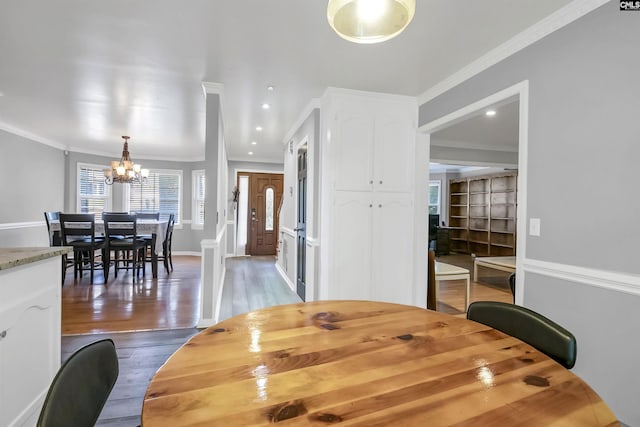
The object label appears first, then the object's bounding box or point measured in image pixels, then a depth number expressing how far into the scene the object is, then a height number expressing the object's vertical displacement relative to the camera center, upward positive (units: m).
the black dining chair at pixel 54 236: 4.51 -0.47
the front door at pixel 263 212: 7.32 -0.07
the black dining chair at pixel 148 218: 5.12 -0.20
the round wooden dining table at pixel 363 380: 0.63 -0.44
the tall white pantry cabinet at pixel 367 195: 3.08 +0.17
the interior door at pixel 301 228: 3.94 -0.25
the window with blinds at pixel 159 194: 7.16 +0.32
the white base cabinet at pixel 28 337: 1.30 -0.65
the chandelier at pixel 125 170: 4.87 +0.62
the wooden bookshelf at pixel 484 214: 7.27 -0.04
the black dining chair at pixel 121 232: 4.53 -0.39
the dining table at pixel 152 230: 4.82 -0.39
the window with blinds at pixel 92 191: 6.38 +0.35
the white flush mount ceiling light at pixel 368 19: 1.15 +0.79
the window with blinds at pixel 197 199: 7.48 +0.23
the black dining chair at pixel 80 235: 4.31 -0.43
